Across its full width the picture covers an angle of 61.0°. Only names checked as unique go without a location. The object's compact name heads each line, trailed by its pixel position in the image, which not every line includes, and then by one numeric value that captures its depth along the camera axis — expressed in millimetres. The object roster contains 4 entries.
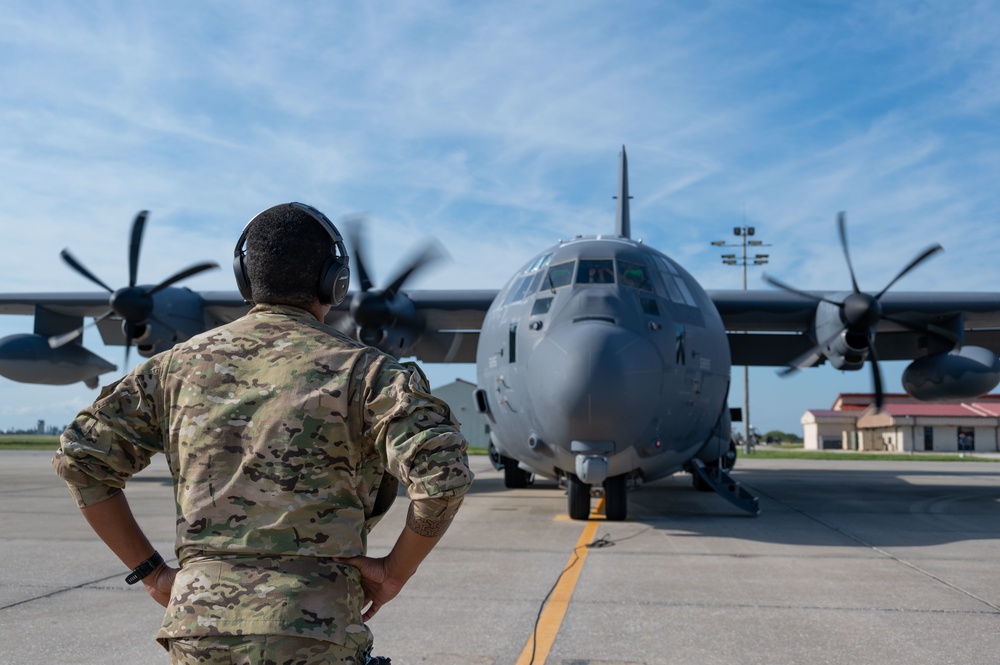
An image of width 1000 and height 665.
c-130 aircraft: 9367
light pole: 47469
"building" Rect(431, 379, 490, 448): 49219
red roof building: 58594
